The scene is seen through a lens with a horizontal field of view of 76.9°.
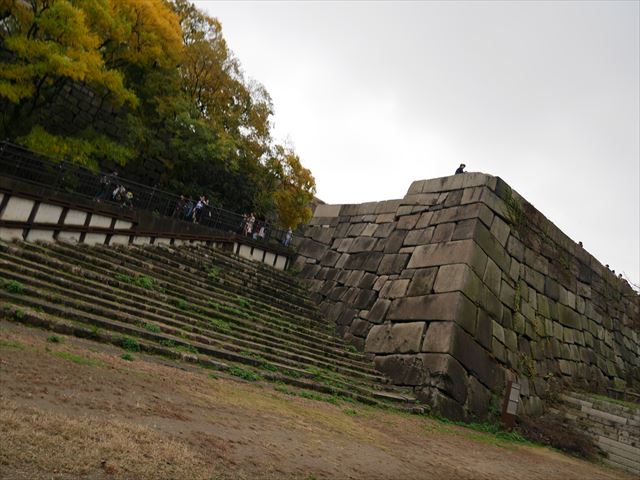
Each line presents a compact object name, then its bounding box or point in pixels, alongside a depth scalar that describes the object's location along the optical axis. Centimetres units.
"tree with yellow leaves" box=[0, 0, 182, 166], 1095
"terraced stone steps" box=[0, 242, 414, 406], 603
